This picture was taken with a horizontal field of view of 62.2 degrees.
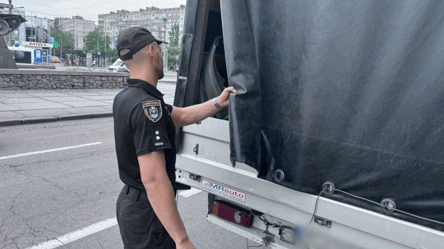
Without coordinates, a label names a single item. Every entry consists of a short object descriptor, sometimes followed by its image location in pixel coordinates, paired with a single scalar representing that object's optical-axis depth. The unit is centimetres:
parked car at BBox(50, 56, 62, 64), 6429
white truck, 182
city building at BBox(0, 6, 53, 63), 8344
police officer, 185
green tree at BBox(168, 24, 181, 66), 8981
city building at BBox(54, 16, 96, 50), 15474
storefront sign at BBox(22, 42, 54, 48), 6259
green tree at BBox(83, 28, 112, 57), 8650
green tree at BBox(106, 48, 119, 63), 8871
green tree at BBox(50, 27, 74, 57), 10112
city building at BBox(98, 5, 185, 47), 12631
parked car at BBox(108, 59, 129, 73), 3521
